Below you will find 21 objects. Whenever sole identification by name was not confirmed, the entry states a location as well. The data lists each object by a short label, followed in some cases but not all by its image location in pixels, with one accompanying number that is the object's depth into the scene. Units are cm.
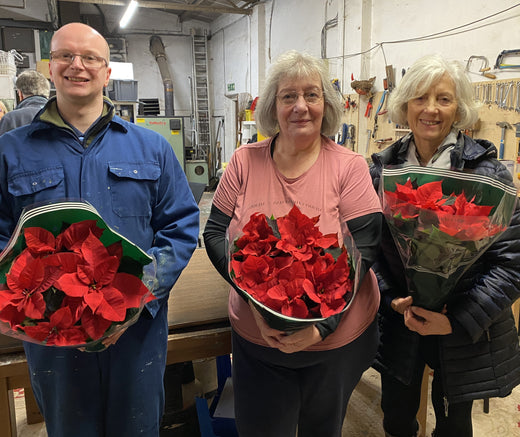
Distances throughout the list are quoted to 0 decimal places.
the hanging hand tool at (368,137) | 484
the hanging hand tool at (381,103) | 461
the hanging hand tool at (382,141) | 455
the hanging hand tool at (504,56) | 319
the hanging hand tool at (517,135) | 315
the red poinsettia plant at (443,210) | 101
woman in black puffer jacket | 128
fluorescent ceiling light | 717
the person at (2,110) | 377
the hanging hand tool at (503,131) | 323
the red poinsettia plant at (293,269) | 96
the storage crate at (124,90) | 744
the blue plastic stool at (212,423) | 174
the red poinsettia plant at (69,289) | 90
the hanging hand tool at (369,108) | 484
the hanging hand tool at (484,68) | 339
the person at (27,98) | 313
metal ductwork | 1009
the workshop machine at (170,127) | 771
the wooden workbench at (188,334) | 140
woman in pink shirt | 124
